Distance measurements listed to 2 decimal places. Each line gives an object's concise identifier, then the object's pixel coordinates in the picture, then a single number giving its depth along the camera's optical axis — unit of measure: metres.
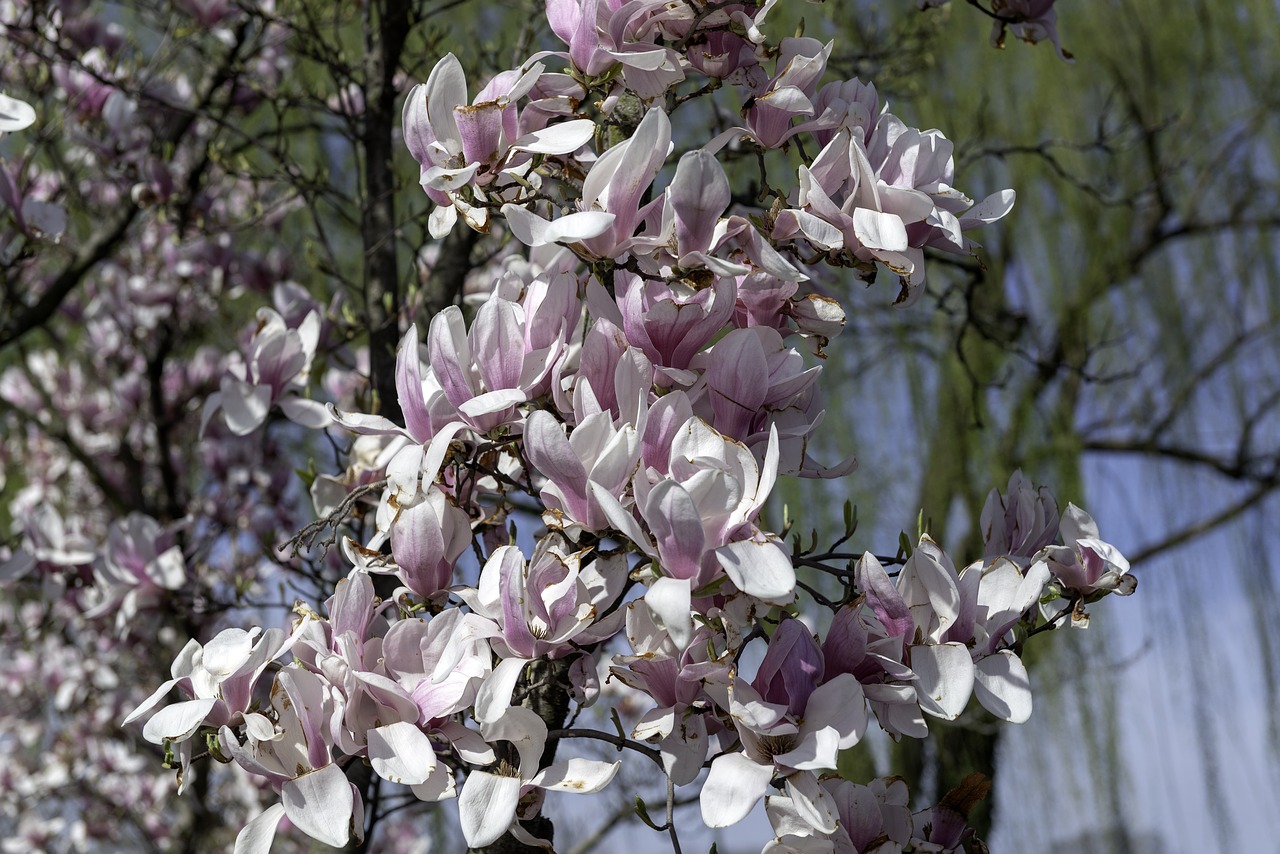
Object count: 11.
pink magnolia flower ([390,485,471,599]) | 0.76
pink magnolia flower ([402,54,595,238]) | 0.74
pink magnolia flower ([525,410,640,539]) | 0.65
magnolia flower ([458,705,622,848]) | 0.66
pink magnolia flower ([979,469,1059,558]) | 0.81
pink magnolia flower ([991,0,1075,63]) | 1.04
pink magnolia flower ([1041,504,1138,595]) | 0.77
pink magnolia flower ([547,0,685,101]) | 0.77
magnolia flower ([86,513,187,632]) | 1.36
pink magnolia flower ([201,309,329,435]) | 1.10
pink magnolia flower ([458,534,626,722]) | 0.67
